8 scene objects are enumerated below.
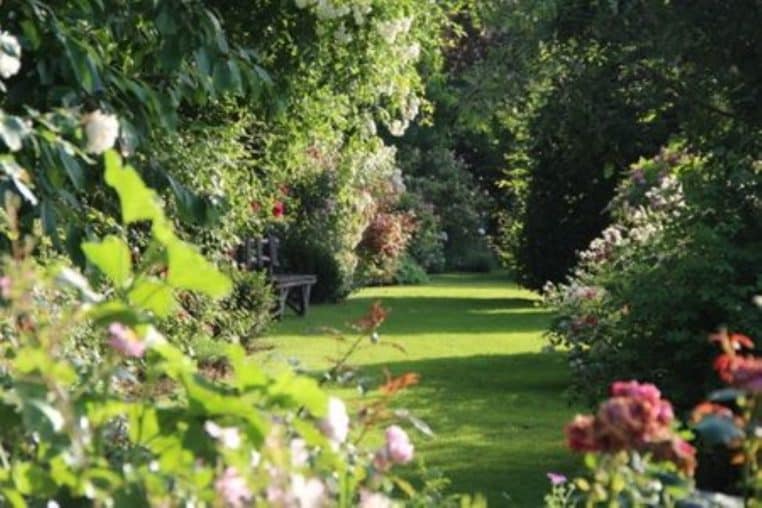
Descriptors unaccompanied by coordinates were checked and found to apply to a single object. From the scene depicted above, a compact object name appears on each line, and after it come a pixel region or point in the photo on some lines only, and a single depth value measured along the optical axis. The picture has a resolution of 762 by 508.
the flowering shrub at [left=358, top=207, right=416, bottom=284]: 44.78
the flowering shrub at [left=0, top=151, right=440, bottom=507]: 3.44
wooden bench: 31.16
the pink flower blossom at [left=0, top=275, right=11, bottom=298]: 3.28
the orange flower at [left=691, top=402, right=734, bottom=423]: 3.82
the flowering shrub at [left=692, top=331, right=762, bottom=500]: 3.68
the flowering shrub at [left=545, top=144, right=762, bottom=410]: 12.58
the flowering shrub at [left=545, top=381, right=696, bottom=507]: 3.61
